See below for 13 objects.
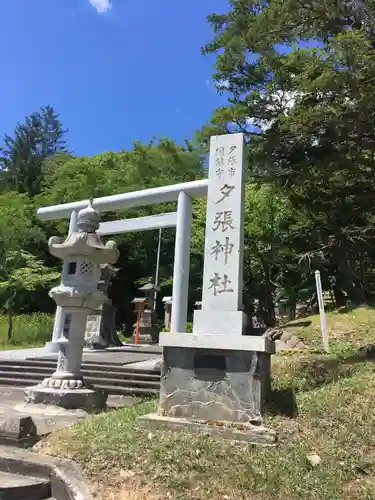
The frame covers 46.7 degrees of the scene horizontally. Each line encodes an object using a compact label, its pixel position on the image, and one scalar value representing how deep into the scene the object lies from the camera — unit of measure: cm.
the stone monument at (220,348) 463
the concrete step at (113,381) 876
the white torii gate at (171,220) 1088
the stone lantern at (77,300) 655
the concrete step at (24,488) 349
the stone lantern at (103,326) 1564
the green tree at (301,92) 757
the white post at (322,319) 1025
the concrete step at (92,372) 916
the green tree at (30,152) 3231
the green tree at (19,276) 2061
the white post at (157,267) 2411
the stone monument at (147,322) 2081
